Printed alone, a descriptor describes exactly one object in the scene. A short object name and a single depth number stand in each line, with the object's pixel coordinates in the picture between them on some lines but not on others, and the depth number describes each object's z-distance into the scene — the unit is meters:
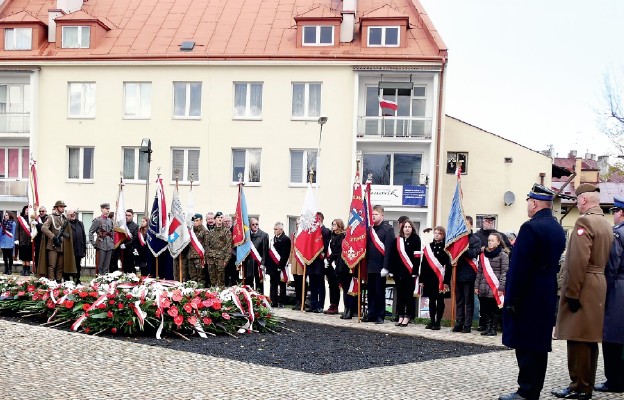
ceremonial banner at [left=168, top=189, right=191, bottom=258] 17.28
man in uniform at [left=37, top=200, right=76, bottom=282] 18.25
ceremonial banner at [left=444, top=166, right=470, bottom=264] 13.76
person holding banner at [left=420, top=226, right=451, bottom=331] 13.92
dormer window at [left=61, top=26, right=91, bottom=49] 36.25
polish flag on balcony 32.66
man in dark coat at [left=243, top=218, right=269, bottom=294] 17.19
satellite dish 36.84
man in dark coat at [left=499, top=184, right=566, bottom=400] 7.68
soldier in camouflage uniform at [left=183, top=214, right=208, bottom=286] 17.41
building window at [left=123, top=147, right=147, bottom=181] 36.09
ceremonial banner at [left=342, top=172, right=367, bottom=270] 14.67
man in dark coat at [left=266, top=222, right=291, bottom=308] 16.83
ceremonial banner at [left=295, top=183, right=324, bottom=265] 15.91
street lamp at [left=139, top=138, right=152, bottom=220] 22.70
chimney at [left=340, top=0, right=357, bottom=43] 35.44
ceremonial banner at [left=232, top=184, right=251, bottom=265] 16.81
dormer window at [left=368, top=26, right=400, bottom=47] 34.91
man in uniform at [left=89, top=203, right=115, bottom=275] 19.88
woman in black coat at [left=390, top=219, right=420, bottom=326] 14.31
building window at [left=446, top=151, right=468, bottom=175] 37.12
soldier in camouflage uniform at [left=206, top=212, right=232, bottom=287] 17.19
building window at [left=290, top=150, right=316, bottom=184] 35.22
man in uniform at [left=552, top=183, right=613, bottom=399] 8.01
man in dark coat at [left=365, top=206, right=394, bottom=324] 14.57
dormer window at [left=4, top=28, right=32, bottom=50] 36.62
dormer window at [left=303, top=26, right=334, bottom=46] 35.44
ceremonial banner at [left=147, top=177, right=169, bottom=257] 17.80
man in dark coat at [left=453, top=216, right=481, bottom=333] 13.64
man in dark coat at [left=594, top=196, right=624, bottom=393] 8.18
